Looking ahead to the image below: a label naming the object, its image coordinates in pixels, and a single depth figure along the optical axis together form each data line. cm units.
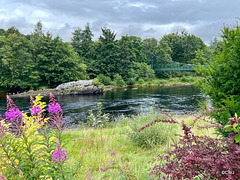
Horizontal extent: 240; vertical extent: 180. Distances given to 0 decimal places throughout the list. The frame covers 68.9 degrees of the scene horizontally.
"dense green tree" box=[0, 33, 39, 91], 2738
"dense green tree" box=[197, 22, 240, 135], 276
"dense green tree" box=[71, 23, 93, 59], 3947
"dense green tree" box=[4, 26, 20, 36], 3478
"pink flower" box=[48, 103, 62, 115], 157
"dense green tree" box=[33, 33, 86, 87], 2989
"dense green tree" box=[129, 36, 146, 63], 4553
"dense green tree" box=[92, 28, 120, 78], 3706
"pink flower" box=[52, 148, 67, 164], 141
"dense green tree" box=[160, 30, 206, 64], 5103
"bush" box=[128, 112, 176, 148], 414
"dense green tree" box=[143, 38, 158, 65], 5266
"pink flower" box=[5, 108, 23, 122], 160
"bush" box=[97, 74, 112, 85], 3356
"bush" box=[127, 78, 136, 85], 3534
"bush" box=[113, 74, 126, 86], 3369
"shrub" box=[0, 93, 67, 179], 149
